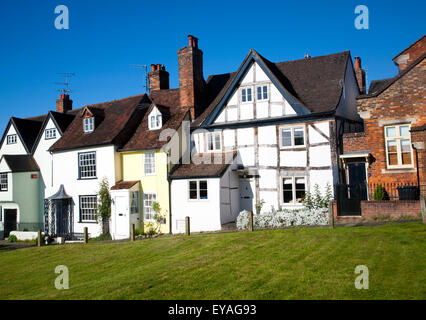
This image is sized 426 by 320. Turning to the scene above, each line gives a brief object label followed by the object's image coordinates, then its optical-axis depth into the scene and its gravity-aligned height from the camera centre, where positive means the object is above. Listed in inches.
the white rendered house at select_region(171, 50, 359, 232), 845.8 +114.3
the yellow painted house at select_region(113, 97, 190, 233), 954.7 +70.7
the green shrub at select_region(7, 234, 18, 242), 1157.1 -140.2
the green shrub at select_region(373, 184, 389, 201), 738.8 -30.5
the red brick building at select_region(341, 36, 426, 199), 757.9 +99.0
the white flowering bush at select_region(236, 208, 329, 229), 749.9 -73.7
